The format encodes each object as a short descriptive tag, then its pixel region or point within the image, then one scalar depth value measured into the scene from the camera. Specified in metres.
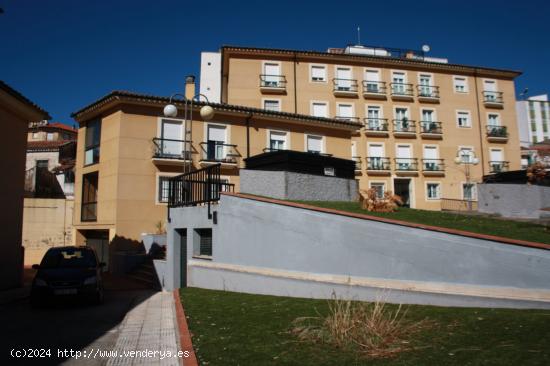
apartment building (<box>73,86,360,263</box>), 19.47
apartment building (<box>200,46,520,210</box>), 30.88
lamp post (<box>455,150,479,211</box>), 32.53
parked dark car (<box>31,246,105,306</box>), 9.44
